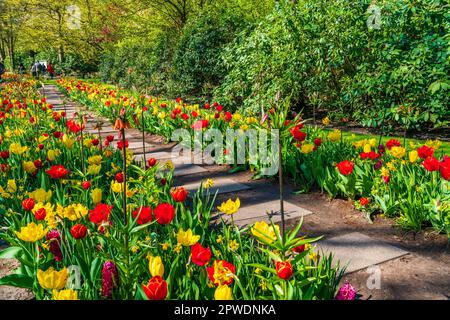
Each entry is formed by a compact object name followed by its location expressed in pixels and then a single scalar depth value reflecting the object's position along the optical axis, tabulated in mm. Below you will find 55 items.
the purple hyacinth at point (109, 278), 1792
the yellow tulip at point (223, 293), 1448
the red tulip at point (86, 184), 2913
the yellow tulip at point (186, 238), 1964
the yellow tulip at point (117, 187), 2719
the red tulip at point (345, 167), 3207
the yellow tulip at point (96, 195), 2504
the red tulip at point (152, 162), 3281
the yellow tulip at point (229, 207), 2180
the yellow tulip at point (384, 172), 3309
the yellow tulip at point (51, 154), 3616
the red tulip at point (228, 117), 5707
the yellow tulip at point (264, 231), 1700
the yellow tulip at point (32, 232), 1893
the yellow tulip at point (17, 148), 3639
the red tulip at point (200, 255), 1715
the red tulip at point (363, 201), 3268
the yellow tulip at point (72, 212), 2241
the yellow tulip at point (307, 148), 3823
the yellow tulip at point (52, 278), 1538
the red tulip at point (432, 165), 2924
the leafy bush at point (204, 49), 10289
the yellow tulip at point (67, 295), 1440
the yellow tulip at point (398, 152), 3367
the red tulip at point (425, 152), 3148
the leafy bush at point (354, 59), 5605
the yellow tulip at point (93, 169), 3213
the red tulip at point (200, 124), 5338
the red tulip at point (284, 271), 1483
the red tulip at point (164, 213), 2045
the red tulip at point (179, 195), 2426
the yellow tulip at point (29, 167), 3297
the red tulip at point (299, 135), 3960
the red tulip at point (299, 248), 1803
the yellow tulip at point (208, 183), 3014
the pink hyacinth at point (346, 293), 1728
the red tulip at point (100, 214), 2113
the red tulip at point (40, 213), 2155
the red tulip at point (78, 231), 1944
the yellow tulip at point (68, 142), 3979
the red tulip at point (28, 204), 2289
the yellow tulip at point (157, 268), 1634
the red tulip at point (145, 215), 2020
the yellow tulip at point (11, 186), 3000
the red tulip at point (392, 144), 3481
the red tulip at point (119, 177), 2891
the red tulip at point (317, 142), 4078
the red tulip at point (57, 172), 2965
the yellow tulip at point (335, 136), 4147
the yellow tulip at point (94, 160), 3295
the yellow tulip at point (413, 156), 3352
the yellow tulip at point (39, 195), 2578
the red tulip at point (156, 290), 1421
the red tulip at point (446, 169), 2723
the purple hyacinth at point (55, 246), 2053
